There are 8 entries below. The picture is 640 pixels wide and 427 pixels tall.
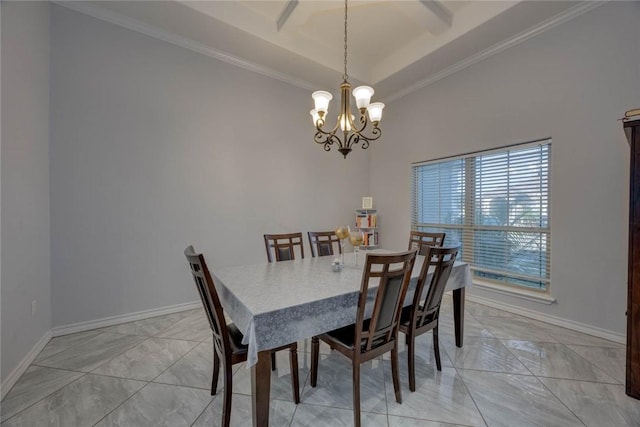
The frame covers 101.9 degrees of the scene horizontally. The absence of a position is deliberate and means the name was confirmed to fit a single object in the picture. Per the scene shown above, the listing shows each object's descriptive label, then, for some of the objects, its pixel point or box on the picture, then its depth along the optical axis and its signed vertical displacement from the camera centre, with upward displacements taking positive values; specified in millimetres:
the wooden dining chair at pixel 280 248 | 2536 -381
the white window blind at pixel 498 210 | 2959 +4
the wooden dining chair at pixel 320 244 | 2814 -375
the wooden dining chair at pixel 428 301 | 1724 -645
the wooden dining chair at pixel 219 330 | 1334 -668
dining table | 1216 -490
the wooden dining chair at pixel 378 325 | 1406 -679
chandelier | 2271 +922
